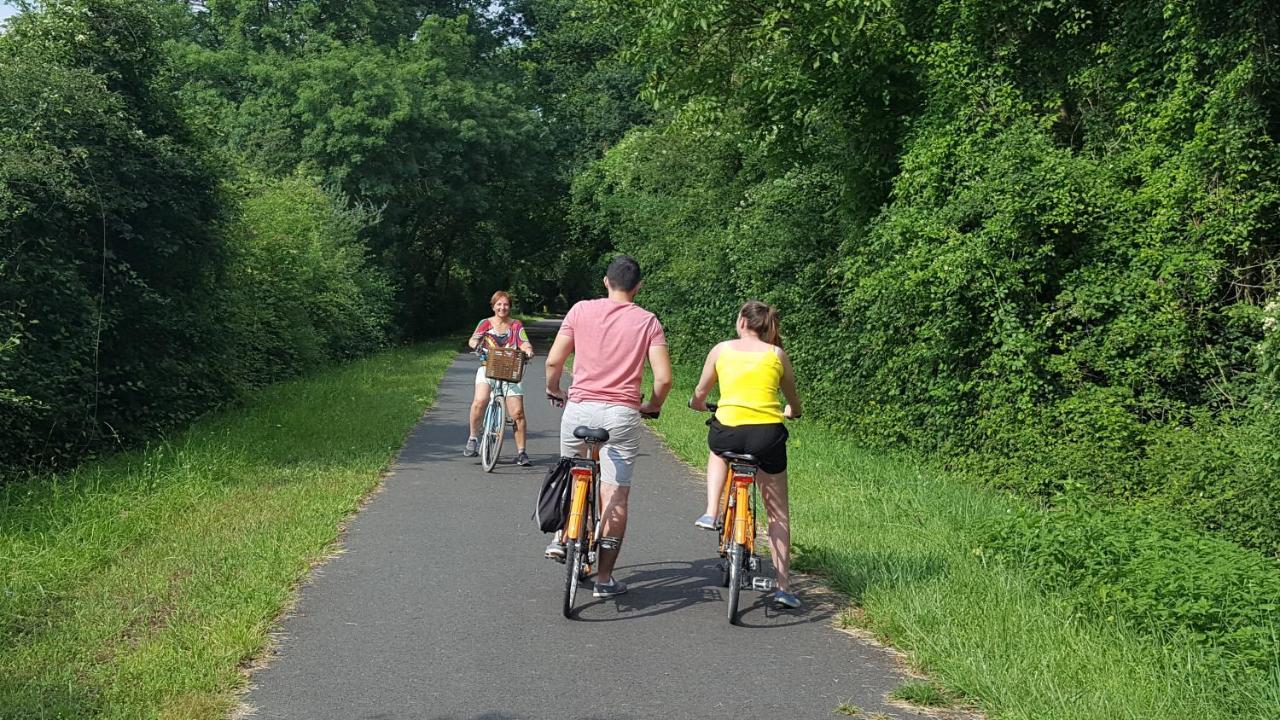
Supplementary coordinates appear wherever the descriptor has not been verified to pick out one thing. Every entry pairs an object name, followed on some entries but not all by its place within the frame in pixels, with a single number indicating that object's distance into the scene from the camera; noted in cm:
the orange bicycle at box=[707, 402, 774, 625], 623
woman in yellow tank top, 646
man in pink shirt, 643
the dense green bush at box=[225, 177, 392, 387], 1880
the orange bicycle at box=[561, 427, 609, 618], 628
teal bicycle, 1201
